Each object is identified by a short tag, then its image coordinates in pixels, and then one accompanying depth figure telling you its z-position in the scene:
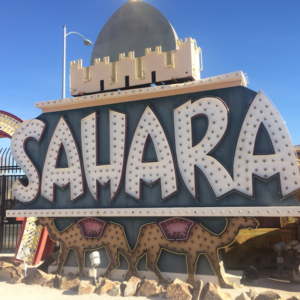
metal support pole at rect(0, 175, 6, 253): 12.44
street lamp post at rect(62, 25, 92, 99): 14.57
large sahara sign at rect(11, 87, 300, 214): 6.63
